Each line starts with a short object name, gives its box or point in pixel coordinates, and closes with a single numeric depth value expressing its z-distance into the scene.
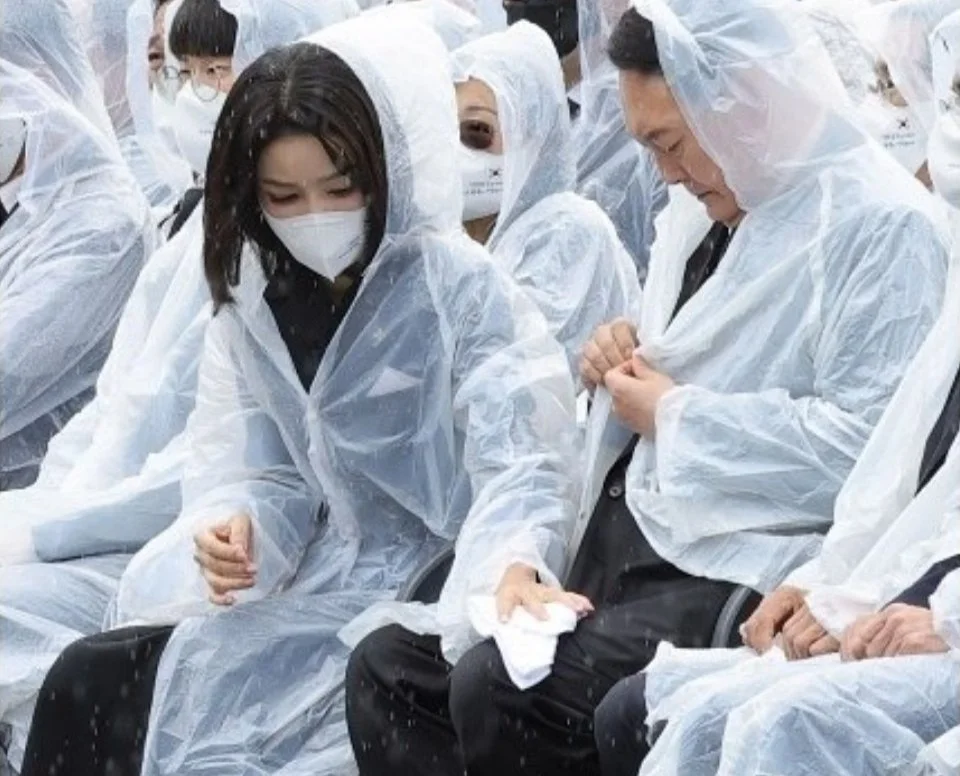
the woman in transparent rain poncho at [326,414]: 8.76
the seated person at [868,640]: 6.65
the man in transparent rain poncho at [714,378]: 7.98
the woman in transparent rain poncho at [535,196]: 10.45
